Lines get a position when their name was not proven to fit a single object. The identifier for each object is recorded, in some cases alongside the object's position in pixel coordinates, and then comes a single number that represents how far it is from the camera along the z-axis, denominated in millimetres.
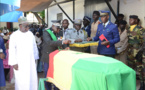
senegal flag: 1944
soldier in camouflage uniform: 4496
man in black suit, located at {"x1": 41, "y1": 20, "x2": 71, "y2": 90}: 3624
